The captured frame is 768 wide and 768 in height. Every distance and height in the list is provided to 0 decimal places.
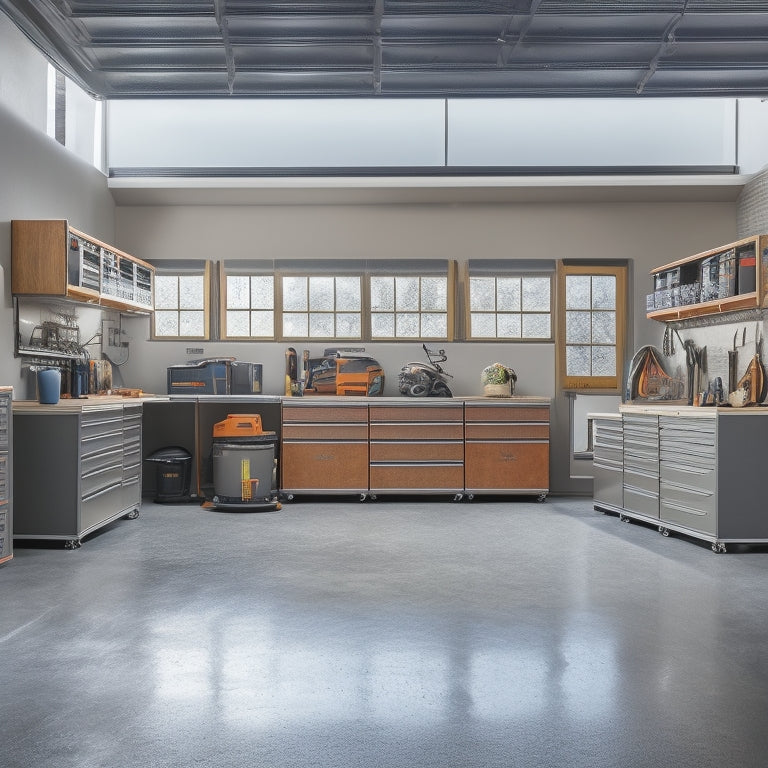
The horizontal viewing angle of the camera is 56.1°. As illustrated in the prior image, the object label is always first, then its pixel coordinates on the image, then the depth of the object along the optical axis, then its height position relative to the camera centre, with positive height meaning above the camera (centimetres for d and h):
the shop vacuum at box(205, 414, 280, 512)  648 -73
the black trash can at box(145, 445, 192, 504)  704 -90
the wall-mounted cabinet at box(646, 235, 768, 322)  554 +89
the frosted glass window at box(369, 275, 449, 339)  779 +87
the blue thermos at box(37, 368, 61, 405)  498 -1
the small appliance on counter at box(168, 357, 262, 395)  722 +7
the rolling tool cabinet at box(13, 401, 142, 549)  486 -59
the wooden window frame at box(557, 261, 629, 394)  775 +67
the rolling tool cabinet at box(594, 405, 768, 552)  493 -62
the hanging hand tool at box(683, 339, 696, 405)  687 +22
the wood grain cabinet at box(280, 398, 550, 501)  710 -59
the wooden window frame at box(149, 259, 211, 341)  774 +120
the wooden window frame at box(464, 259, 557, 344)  778 +123
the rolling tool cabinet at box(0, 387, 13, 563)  446 -58
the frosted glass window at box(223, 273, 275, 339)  779 +87
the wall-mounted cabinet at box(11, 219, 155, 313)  536 +94
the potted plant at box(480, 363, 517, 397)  727 +6
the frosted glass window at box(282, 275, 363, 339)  779 +86
